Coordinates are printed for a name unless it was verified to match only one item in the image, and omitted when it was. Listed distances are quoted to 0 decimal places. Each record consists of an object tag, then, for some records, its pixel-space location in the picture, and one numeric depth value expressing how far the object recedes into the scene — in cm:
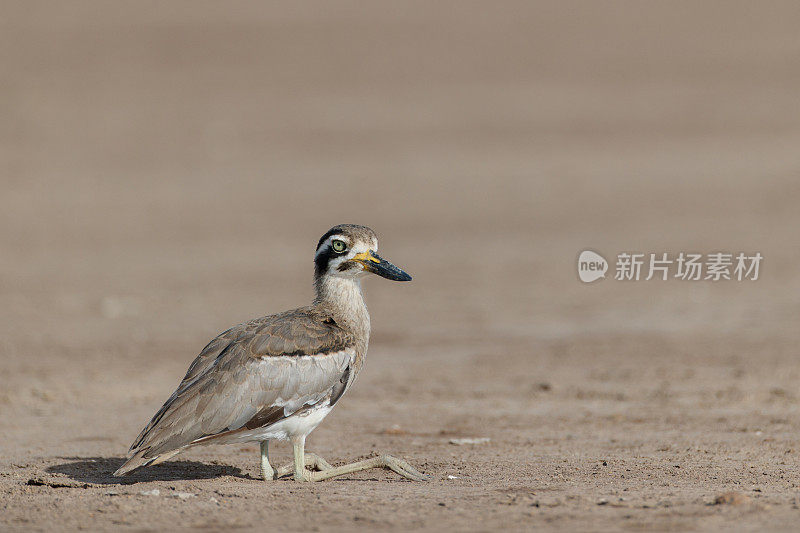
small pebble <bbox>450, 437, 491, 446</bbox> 1949
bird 1545
